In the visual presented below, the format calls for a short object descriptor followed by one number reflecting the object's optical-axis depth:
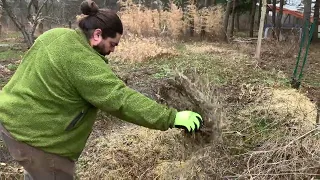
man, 1.23
